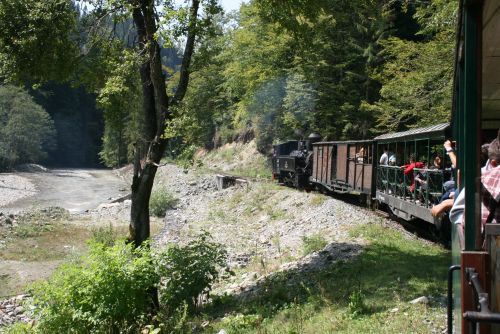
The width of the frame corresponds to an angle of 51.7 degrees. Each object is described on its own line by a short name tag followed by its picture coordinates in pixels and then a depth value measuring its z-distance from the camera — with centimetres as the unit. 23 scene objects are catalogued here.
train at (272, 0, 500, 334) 298
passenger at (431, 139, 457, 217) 443
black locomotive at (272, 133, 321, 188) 2870
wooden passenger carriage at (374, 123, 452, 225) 1202
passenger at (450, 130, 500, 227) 320
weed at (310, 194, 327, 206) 2091
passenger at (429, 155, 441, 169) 1192
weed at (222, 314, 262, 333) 816
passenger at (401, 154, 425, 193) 1361
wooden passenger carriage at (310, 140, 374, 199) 1900
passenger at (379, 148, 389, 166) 1686
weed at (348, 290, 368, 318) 762
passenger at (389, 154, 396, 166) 1609
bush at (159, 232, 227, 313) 1039
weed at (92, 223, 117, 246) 2274
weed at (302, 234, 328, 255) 1371
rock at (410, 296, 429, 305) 756
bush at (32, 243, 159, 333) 880
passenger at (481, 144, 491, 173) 347
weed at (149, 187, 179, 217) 3189
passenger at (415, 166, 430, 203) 1301
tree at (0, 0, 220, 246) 1123
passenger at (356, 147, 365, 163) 1938
